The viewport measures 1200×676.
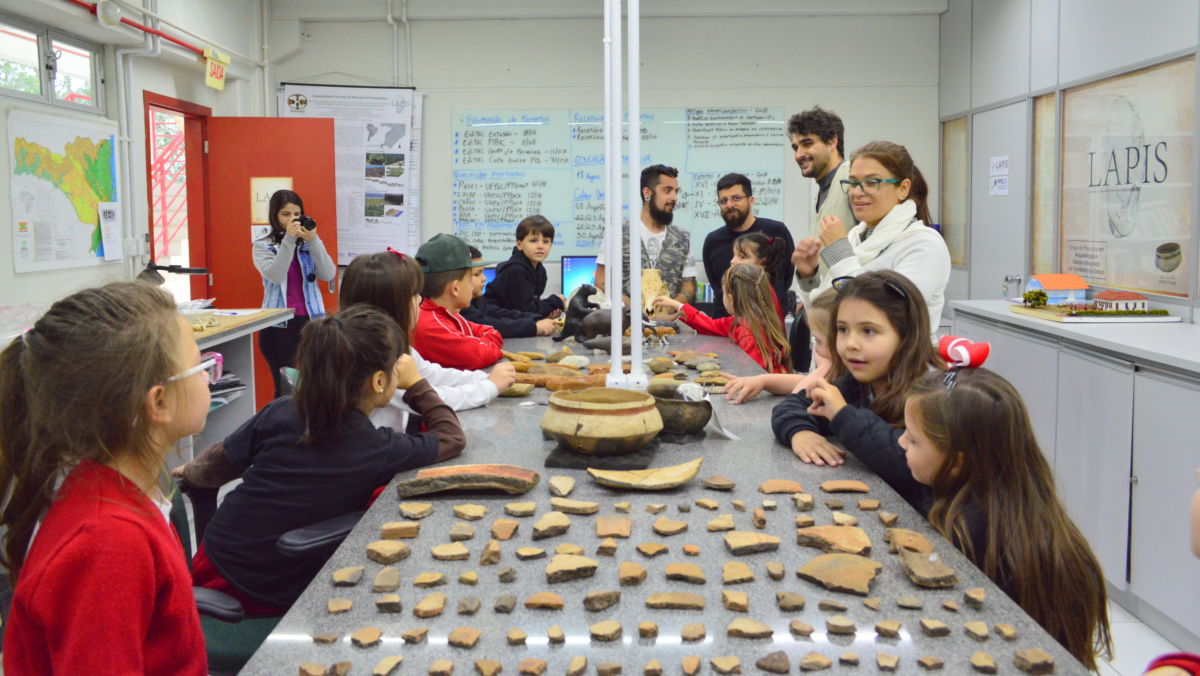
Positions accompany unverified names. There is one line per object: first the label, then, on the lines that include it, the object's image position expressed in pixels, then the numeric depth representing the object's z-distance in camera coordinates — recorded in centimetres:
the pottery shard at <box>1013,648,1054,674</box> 95
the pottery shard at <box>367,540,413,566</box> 127
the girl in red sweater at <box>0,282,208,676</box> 106
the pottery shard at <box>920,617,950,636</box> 103
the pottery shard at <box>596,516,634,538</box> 134
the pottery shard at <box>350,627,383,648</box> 103
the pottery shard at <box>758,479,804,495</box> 155
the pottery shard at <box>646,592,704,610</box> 111
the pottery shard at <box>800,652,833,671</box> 97
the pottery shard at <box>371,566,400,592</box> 117
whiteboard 664
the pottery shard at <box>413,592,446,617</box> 110
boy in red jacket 274
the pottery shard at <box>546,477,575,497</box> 154
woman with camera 469
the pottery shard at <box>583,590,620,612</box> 111
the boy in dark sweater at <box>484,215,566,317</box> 412
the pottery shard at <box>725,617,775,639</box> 103
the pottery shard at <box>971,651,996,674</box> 95
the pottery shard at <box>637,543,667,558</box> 127
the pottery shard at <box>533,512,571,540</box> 135
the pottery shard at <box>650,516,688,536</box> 135
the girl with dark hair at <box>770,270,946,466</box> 186
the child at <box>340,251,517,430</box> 228
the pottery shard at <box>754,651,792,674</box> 96
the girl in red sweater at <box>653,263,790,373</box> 312
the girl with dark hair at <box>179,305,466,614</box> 170
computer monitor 614
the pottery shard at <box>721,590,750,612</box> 110
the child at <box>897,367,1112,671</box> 138
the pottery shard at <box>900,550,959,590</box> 115
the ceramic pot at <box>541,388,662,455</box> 170
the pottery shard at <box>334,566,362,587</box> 119
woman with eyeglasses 252
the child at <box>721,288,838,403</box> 232
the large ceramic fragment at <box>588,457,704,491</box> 155
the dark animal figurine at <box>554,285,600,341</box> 340
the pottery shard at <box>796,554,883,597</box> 115
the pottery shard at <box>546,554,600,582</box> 119
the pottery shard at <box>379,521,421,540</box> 136
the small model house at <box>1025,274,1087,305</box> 381
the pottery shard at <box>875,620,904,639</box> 103
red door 595
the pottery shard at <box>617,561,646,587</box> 118
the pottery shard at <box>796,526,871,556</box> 127
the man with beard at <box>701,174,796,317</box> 429
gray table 100
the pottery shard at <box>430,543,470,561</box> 128
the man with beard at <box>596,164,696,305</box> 440
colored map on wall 419
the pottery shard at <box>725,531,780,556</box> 128
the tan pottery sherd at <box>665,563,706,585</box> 118
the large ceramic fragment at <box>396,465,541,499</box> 154
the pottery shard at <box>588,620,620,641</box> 103
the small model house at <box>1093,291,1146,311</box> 344
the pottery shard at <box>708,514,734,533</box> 137
